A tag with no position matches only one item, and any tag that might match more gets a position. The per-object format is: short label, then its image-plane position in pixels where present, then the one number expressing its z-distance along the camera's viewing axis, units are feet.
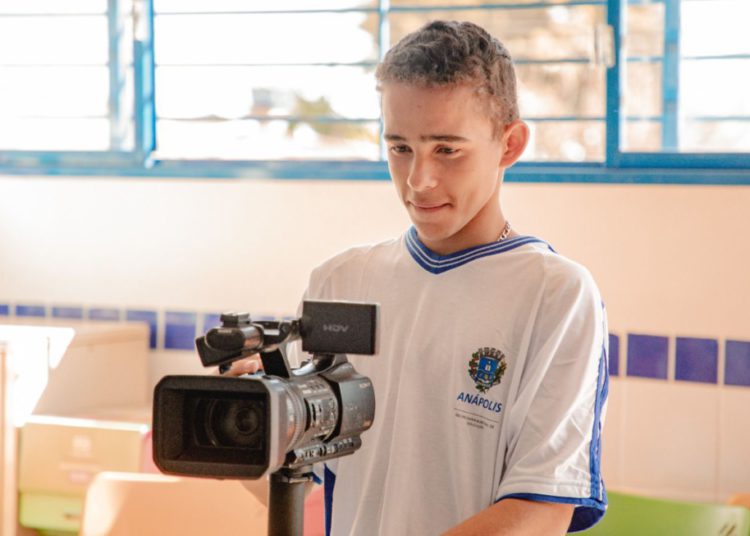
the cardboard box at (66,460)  11.92
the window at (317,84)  12.22
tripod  6.15
